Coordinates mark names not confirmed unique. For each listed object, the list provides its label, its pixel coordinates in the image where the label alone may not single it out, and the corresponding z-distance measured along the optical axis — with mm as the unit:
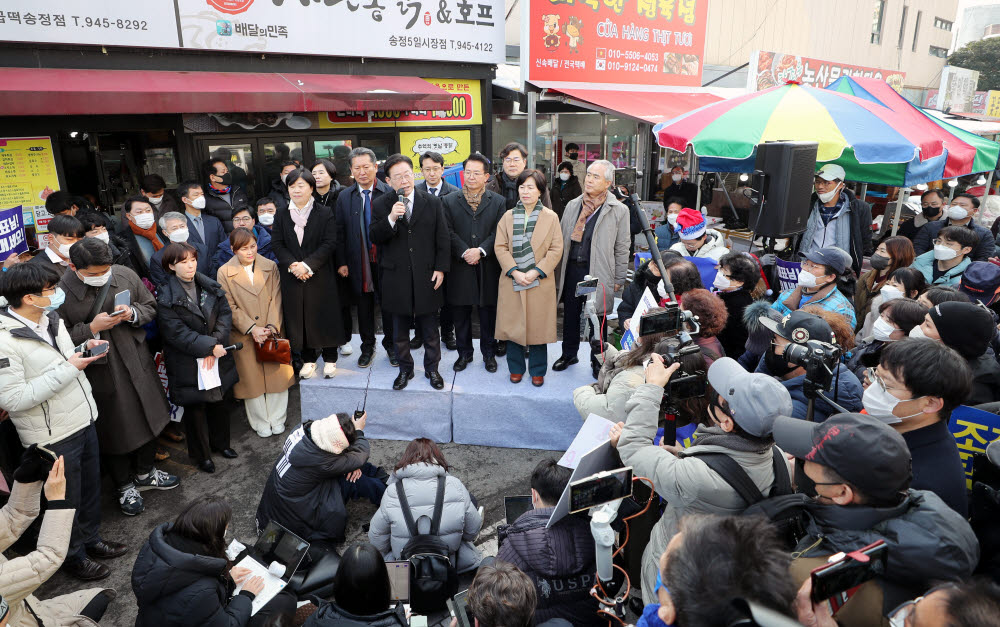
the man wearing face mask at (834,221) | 5770
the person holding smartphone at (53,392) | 3295
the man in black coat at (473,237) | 4934
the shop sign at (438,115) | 8180
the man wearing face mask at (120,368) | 3898
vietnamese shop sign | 8789
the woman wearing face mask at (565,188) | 9523
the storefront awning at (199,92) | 5531
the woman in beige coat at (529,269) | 4699
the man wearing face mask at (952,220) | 6773
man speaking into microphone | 4668
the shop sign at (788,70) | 11379
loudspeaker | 3436
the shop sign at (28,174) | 6000
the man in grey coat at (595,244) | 4734
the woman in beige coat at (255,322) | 4750
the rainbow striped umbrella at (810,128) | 5301
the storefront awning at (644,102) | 8431
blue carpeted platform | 4883
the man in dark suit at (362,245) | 5258
